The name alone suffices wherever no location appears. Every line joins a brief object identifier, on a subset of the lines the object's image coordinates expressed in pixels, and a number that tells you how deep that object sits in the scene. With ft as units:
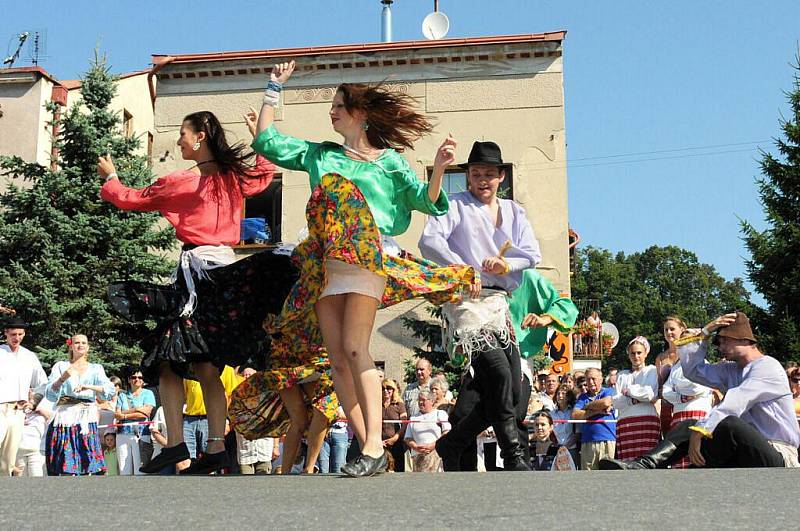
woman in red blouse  18.97
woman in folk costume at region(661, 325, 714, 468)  30.19
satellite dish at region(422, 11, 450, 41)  82.58
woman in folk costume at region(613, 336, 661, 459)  31.24
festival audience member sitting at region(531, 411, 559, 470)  35.63
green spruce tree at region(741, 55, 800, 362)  72.18
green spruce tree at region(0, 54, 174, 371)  57.77
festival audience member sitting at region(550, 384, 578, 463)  35.58
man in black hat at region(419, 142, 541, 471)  19.84
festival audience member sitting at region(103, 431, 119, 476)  40.98
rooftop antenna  93.04
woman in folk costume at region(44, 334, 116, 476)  35.06
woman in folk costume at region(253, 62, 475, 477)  16.26
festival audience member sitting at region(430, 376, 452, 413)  38.27
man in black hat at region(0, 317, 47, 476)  33.32
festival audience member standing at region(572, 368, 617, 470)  34.42
